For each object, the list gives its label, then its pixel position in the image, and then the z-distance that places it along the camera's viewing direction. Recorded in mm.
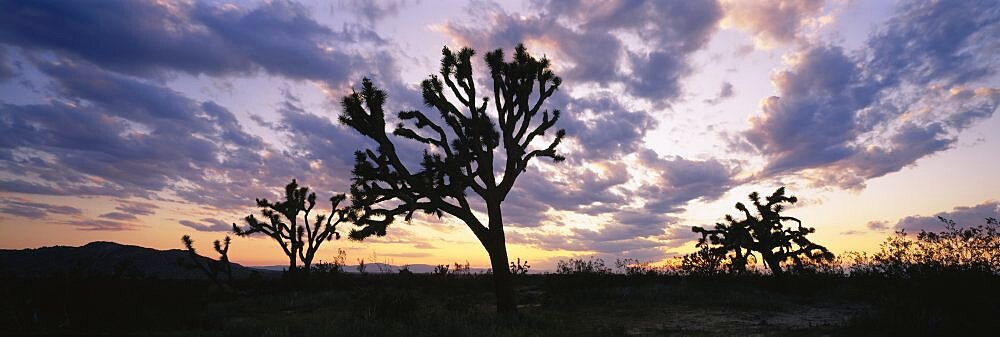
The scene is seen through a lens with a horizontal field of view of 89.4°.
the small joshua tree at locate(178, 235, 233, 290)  23889
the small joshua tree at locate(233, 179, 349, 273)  28859
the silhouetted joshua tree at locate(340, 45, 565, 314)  14547
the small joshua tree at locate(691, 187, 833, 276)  20734
